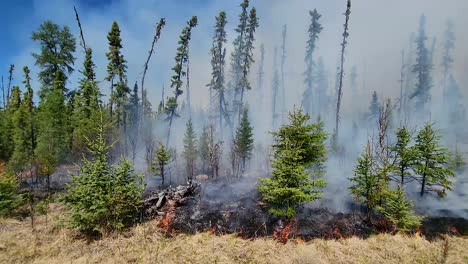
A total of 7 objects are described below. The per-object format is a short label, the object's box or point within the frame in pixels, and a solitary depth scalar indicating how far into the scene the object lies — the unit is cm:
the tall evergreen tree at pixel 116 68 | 2942
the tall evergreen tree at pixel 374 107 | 6097
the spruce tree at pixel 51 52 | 3472
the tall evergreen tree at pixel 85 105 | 2402
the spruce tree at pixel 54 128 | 2656
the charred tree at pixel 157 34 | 3191
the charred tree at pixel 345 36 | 3547
